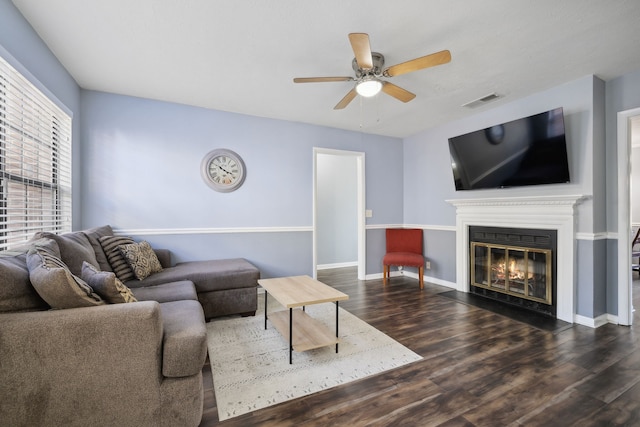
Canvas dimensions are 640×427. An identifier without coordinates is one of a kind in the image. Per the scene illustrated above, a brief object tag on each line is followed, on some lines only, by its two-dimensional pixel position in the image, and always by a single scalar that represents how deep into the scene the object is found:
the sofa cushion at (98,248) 2.54
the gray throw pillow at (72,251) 1.97
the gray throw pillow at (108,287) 1.53
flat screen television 3.00
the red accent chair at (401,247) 4.47
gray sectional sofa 1.25
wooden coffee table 2.16
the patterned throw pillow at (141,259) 2.76
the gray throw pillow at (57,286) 1.32
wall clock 3.79
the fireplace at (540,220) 2.95
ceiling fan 1.94
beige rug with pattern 1.80
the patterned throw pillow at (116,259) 2.68
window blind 1.90
